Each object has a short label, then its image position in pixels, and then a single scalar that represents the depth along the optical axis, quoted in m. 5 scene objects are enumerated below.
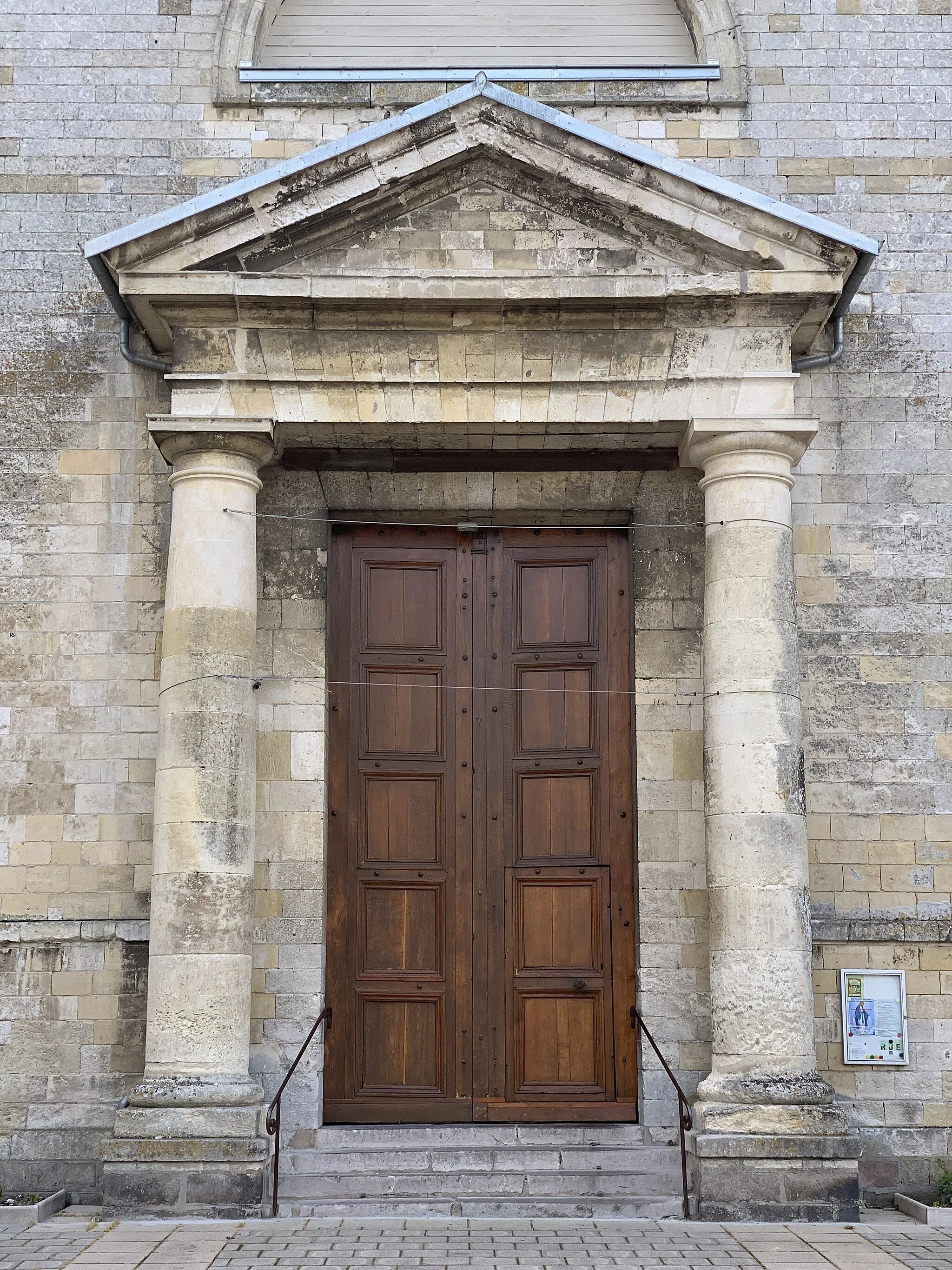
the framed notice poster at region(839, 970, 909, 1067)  7.85
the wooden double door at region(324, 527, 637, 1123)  8.09
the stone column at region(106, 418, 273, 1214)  6.79
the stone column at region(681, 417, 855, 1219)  6.98
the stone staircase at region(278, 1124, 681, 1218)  6.98
